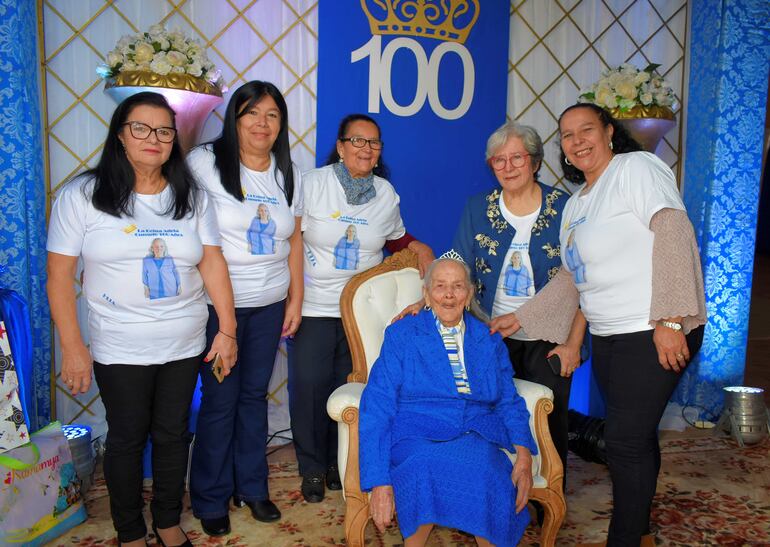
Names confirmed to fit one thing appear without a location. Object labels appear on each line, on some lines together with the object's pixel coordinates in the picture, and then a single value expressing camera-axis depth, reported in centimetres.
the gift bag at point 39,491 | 192
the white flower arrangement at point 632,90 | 303
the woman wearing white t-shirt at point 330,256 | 234
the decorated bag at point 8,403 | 196
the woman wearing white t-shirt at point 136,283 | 170
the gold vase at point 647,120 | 305
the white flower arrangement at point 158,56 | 245
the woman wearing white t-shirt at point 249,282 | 202
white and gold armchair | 189
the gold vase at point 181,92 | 244
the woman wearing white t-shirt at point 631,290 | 164
